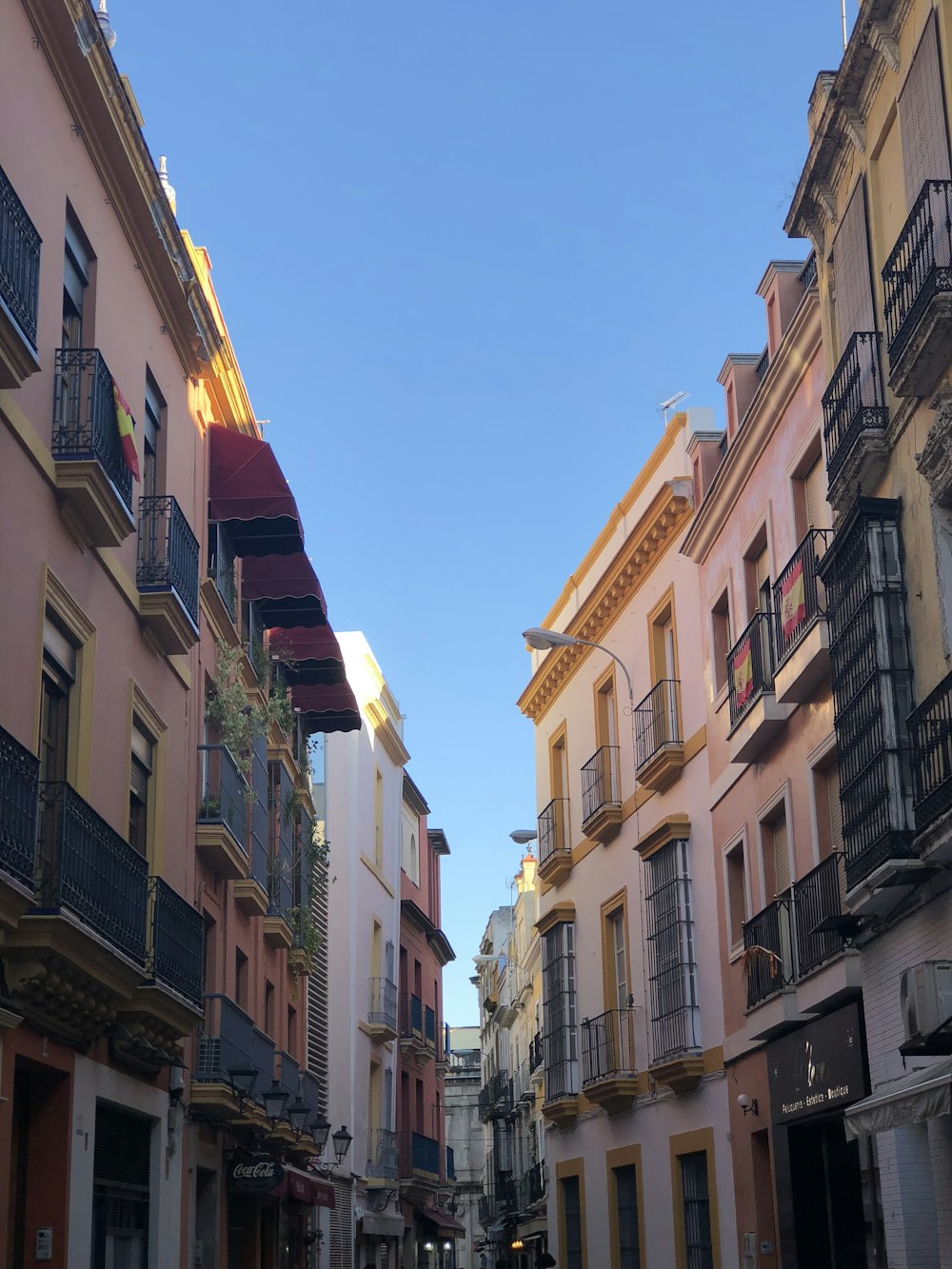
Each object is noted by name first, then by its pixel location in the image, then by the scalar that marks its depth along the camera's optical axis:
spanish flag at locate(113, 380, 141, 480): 13.91
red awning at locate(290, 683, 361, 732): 26.22
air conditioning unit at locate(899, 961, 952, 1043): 9.73
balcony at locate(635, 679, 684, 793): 20.36
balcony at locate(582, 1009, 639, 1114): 21.14
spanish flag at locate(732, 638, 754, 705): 16.84
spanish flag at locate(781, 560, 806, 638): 14.88
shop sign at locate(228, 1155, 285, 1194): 19.14
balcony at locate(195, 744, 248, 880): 17.83
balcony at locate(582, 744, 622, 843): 22.86
